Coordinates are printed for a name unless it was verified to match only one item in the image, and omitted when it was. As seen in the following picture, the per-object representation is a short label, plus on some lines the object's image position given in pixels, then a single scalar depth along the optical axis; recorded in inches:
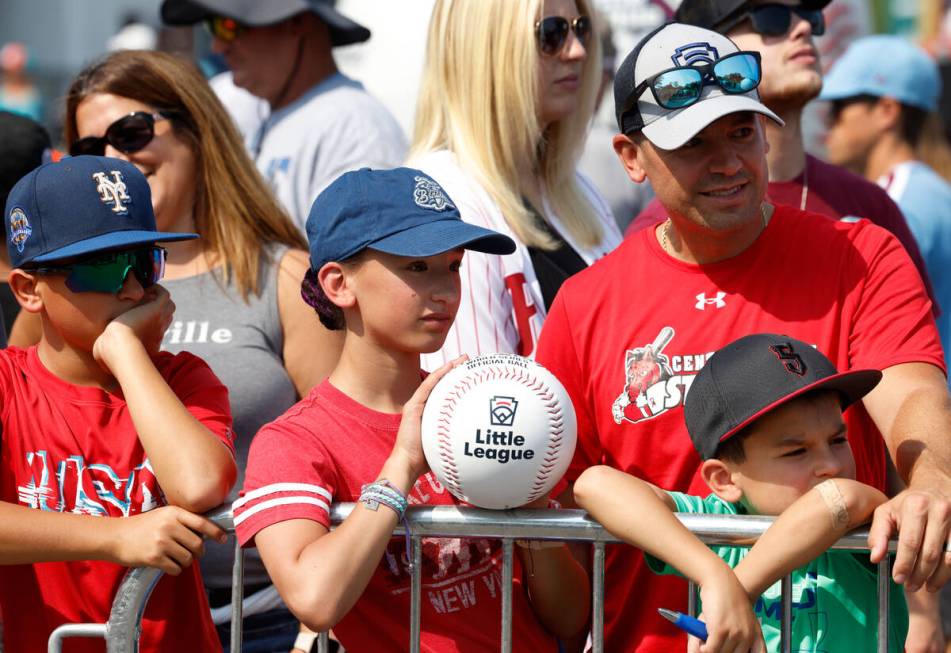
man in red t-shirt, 269.9
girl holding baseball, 239.9
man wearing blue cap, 550.3
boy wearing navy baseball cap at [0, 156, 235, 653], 265.9
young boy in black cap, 238.7
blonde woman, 329.1
